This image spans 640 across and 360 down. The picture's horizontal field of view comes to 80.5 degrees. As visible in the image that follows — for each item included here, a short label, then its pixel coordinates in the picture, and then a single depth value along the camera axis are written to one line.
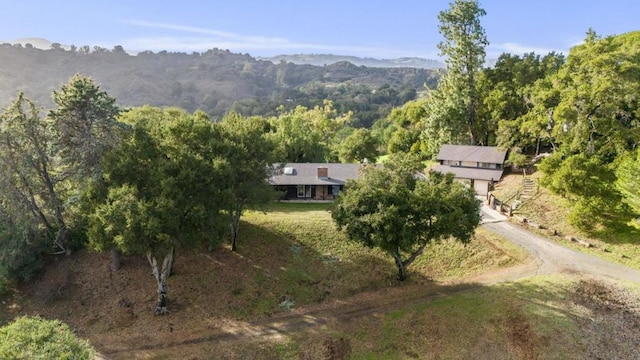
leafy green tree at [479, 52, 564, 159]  41.06
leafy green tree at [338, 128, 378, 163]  55.47
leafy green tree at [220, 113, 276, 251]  24.17
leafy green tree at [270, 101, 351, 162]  50.84
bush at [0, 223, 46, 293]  24.30
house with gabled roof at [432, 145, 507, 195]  41.84
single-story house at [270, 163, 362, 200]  41.12
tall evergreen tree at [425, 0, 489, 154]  46.28
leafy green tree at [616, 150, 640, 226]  26.17
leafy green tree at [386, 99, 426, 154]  66.31
